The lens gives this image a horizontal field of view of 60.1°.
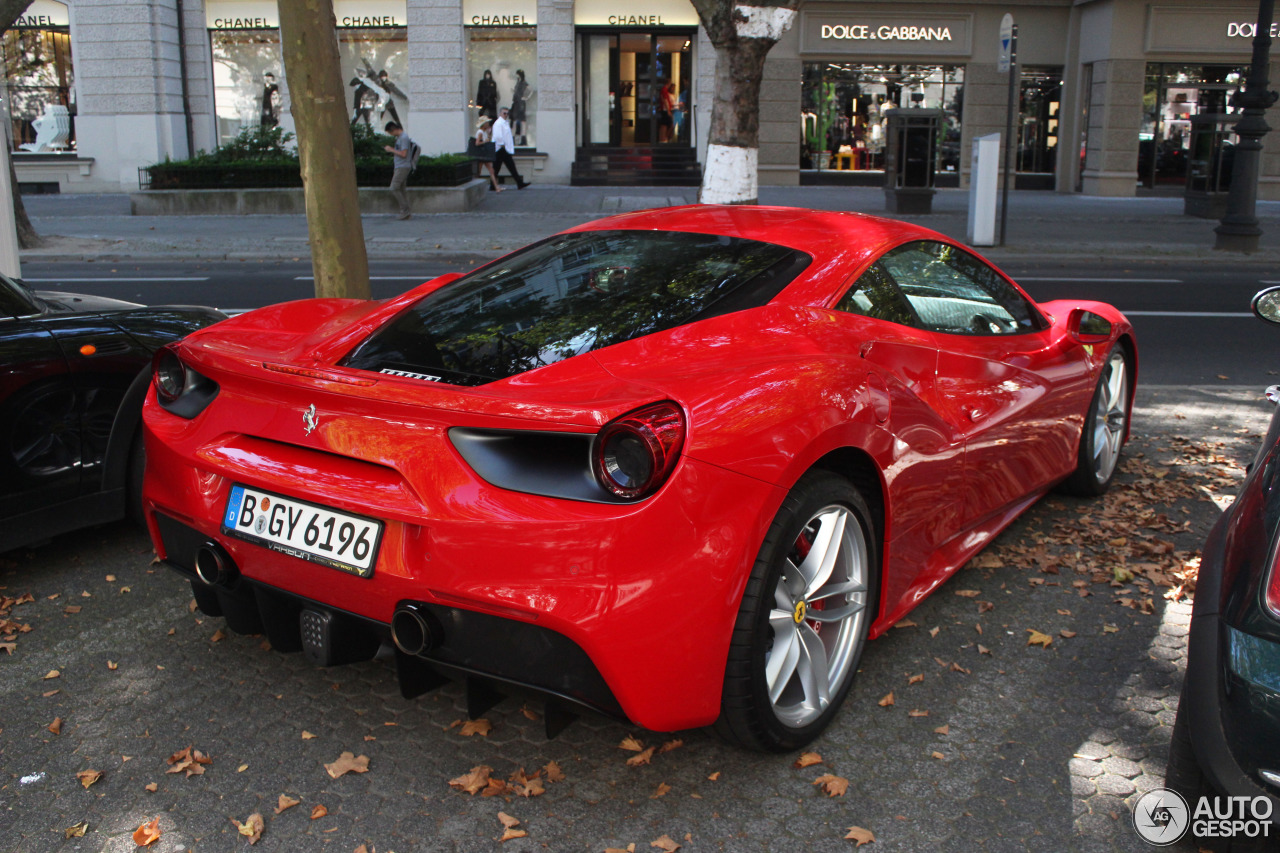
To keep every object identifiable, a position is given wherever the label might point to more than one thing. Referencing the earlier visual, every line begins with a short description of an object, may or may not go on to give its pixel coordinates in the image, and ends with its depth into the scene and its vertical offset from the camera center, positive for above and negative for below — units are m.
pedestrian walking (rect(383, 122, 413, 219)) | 18.58 +0.65
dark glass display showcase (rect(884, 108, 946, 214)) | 18.95 +0.77
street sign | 14.70 +2.12
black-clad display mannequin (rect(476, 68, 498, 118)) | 26.92 +2.58
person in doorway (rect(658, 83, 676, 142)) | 27.14 +2.20
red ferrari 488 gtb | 2.46 -0.64
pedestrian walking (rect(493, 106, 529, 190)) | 24.06 +1.24
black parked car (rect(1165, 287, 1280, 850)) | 2.15 -0.93
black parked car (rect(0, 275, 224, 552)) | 3.92 -0.76
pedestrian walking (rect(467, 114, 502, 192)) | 24.48 +1.22
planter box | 19.64 +0.02
